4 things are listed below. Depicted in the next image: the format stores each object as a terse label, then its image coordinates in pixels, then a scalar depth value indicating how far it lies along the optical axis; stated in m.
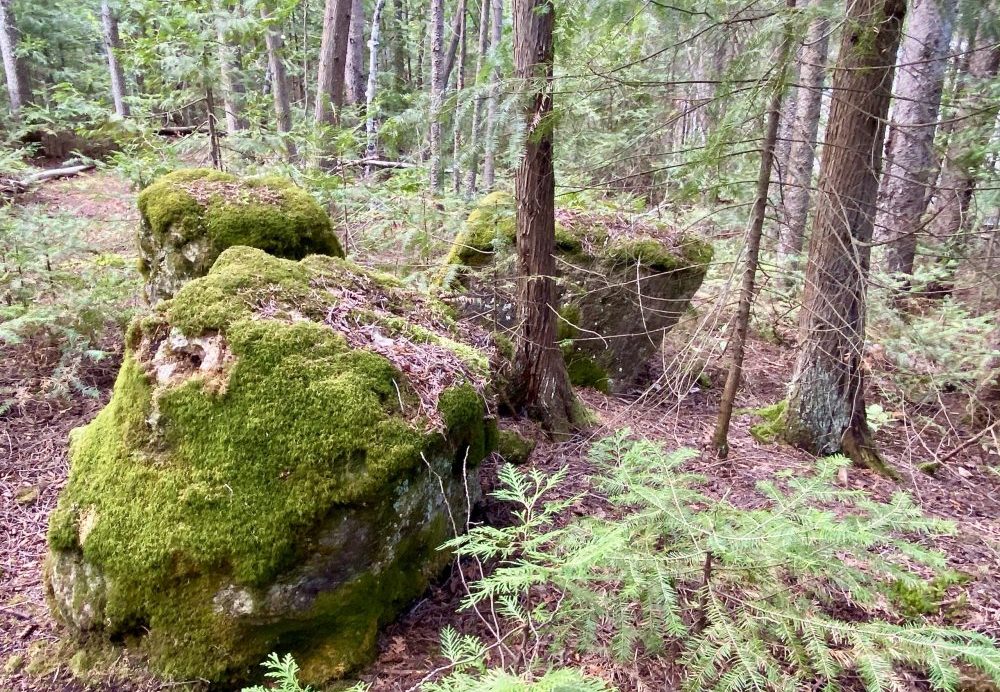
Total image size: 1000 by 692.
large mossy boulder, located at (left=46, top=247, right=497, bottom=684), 2.73
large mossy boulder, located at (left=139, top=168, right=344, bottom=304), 5.02
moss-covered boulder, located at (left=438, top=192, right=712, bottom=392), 6.34
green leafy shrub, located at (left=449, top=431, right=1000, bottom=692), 2.10
